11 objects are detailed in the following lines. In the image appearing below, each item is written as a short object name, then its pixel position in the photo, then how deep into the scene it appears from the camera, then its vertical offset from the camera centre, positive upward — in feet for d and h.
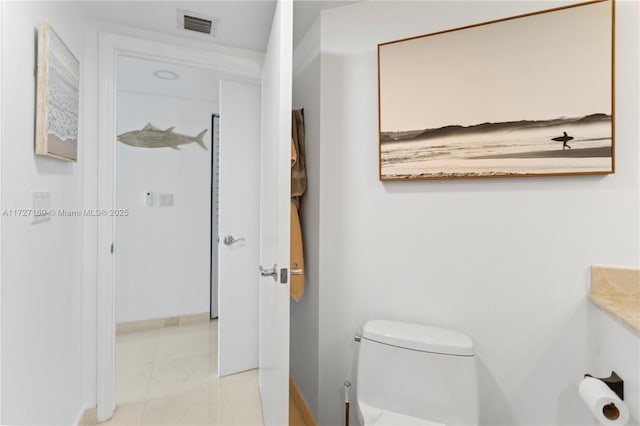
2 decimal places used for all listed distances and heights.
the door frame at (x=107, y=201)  5.52 +0.19
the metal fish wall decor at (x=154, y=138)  9.25 +2.21
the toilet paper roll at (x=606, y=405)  2.95 -1.78
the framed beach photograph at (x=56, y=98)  3.72 +1.47
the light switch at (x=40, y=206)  3.70 +0.07
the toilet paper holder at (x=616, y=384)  3.20 -1.70
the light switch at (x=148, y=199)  9.43 +0.40
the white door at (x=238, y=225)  6.90 -0.26
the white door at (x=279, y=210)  3.80 +0.04
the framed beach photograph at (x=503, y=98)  3.69 +1.49
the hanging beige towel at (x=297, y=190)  5.42 +0.41
